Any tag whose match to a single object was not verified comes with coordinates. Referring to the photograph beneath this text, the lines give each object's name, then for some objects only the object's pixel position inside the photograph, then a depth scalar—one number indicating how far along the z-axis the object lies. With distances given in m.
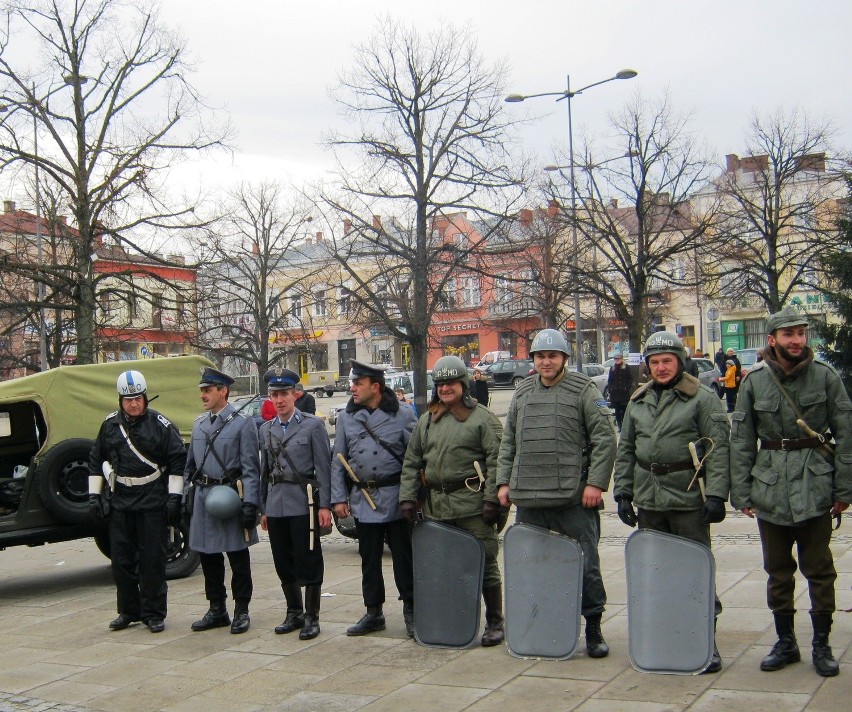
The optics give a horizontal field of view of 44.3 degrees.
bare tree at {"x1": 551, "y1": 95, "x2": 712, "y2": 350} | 30.02
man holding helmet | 7.46
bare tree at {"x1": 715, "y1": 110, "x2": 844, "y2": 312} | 34.69
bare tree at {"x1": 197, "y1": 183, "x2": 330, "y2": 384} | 34.44
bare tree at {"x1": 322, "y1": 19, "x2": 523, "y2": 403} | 25.69
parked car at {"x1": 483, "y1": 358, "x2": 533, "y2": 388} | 54.28
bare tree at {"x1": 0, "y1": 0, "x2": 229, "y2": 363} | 22.23
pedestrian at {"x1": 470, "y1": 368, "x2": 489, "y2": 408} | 26.18
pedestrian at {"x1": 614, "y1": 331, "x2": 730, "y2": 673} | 5.81
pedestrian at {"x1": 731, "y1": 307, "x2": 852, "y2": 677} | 5.56
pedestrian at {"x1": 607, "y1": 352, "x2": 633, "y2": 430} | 22.09
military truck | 9.19
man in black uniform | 7.80
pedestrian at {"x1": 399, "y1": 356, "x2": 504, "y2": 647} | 6.70
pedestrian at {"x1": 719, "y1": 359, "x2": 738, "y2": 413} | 26.72
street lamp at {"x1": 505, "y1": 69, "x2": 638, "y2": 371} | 27.69
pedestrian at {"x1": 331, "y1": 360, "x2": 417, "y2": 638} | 7.16
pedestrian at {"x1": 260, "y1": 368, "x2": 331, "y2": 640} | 7.30
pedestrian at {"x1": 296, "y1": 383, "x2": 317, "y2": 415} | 12.48
